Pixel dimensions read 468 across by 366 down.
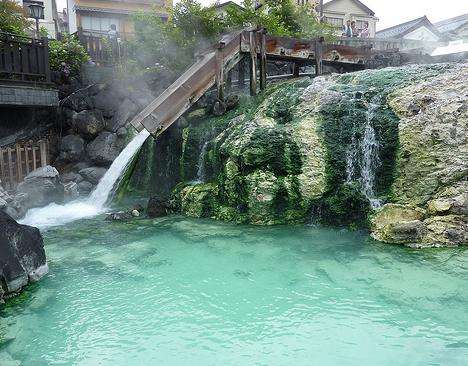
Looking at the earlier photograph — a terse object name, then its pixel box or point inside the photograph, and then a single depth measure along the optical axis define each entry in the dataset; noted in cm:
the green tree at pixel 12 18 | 1462
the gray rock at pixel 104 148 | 1518
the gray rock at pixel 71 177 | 1437
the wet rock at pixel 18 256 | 613
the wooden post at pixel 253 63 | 1249
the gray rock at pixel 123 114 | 1581
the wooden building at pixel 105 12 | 2675
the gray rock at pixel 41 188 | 1170
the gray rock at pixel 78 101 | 1577
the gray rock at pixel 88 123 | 1546
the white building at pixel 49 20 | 2705
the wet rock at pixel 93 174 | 1436
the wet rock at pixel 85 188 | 1371
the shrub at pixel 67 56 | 1605
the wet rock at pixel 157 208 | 1050
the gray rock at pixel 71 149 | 1538
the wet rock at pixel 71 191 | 1294
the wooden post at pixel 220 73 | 1194
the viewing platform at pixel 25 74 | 1215
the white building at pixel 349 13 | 3419
